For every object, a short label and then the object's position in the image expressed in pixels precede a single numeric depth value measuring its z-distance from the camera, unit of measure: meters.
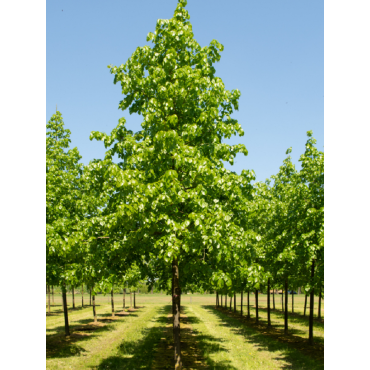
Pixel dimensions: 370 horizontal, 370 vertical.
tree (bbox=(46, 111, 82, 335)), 10.07
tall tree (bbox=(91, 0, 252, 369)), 7.77
